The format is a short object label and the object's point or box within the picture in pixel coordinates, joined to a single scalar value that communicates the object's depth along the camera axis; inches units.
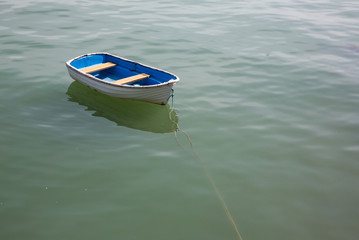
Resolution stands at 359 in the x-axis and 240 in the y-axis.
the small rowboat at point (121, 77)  351.3
